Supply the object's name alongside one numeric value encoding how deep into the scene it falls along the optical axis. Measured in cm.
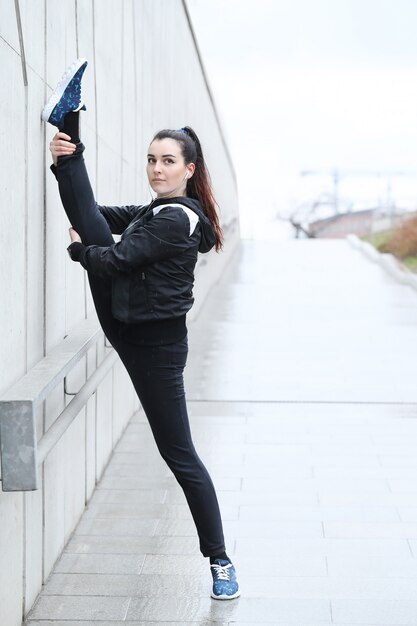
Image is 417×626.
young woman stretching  345
